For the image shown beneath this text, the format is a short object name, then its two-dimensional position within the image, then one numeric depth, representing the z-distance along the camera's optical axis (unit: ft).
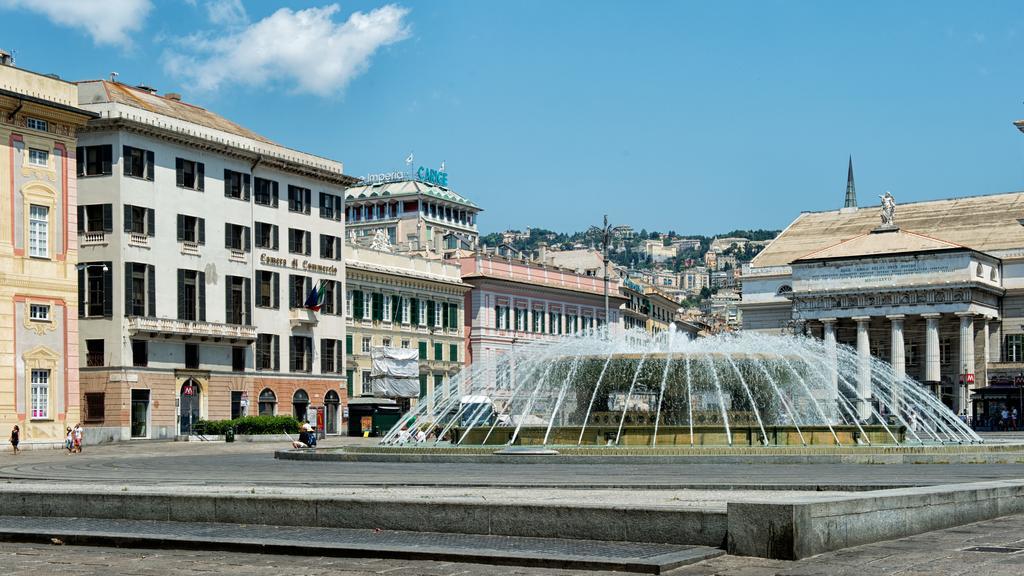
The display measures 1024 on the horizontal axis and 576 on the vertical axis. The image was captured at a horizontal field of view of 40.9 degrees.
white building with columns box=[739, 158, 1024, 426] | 343.46
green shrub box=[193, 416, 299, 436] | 202.69
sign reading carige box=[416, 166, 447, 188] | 525.34
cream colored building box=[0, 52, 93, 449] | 173.37
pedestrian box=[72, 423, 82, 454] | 169.78
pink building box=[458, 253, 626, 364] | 320.29
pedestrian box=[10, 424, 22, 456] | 166.81
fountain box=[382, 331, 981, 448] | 115.55
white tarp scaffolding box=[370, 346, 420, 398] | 274.36
